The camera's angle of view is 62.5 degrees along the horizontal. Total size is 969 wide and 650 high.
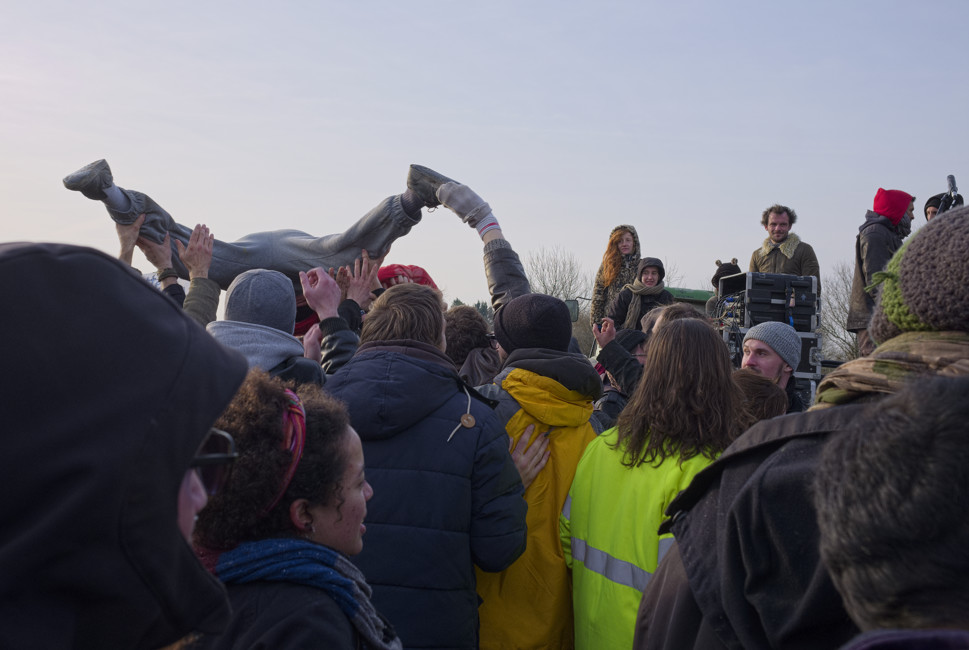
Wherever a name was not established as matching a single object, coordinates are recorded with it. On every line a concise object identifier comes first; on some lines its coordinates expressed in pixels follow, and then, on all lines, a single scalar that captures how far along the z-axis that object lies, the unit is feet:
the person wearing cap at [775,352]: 15.17
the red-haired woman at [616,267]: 24.80
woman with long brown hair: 8.80
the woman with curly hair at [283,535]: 5.24
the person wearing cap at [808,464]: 4.62
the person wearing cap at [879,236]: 20.53
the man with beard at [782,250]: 27.20
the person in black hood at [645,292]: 22.36
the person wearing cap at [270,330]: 10.21
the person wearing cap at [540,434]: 10.57
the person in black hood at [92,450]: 2.85
